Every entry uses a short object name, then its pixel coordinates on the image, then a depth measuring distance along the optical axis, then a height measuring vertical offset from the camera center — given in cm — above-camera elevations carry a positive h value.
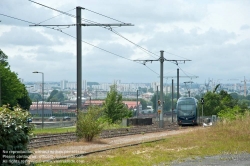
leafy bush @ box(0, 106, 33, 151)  1440 -67
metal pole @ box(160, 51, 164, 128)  5806 +191
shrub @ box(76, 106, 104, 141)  3051 -107
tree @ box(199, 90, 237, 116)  10844 -12
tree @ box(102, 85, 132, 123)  7907 -44
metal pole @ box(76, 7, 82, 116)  3172 +274
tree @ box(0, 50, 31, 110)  9031 +273
